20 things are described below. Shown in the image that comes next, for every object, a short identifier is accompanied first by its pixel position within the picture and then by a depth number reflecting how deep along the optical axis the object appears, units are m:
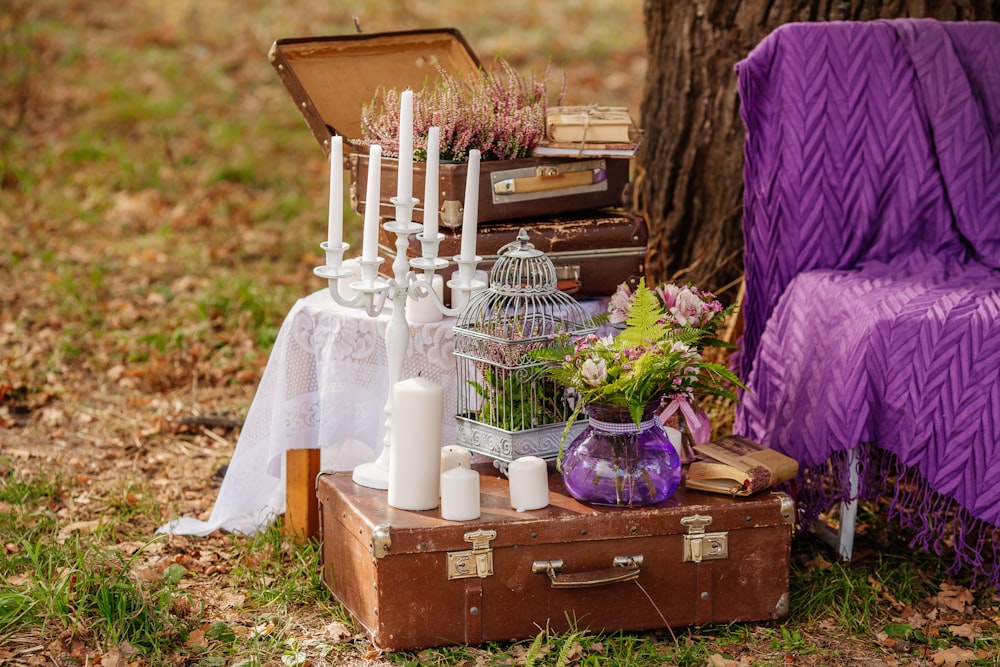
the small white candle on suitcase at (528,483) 5.54
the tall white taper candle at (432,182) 5.52
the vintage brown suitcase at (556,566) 5.41
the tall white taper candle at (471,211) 5.79
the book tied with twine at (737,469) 5.76
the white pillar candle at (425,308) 6.20
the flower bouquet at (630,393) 5.37
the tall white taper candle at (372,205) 5.44
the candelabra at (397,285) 5.54
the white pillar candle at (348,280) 6.34
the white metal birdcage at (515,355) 5.79
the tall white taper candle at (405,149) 5.35
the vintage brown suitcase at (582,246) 6.36
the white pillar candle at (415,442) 5.51
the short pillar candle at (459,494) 5.41
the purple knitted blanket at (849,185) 6.68
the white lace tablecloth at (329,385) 6.24
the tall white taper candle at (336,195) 5.50
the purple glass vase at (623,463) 5.57
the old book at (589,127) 6.68
